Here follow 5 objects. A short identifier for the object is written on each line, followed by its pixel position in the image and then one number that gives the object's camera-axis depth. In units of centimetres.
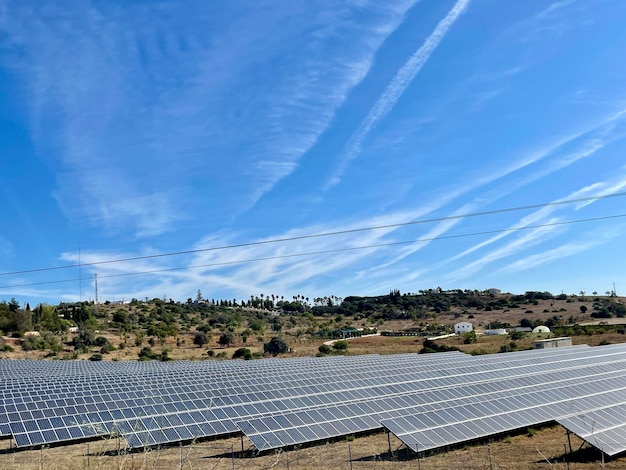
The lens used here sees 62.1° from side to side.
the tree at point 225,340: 8969
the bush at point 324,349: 7788
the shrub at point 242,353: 7406
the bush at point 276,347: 7981
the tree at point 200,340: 9031
